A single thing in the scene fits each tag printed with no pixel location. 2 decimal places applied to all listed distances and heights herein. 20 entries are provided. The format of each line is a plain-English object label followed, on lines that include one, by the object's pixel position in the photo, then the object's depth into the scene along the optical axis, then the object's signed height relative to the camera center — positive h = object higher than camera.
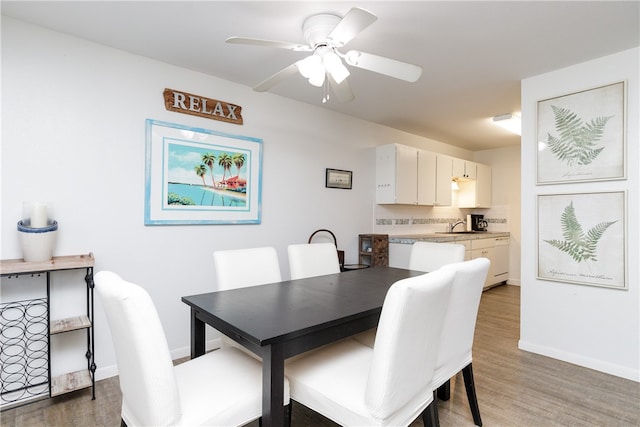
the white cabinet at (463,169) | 5.08 +0.75
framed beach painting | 2.60 +0.34
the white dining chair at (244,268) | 2.08 -0.35
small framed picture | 3.79 +0.44
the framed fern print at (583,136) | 2.48 +0.64
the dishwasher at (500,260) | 5.25 -0.69
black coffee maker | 5.89 -0.11
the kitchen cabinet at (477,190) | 5.55 +0.45
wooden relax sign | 2.67 +0.93
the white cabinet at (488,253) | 4.14 -0.52
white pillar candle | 1.99 +0.00
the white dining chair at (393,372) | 1.16 -0.64
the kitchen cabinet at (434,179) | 4.54 +0.54
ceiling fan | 1.67 +0.86
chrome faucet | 5.73 -0.15
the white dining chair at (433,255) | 2.54 -0.31
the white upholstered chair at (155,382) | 1.09 -0.62
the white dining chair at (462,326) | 1.53 -0.54
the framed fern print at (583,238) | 2.49 -0.17
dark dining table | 1.27 -0.44
